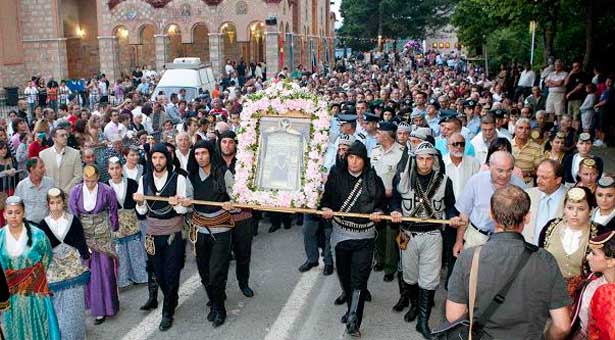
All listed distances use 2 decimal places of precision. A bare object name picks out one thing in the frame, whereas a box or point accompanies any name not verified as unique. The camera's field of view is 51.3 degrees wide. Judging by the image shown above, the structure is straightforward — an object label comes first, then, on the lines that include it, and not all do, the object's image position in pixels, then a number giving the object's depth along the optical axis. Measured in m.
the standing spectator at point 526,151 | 8.06
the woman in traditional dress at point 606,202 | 5.84
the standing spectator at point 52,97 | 27.77
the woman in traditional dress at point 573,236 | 5.29
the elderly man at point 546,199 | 6.16
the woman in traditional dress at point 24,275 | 6.02
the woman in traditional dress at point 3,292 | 5.46
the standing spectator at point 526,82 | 21.52
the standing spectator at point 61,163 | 9.29
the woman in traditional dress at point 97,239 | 7.40
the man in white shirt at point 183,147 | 9.66
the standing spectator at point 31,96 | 26.89
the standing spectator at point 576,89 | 17.44
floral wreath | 7.00
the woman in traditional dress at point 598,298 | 4.12
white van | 23.41
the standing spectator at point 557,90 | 17.97
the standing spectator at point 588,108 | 16.91
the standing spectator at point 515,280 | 3.86
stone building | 36.75
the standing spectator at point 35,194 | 7.98
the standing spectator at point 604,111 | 16.34
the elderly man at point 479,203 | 6.25
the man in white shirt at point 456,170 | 7.59
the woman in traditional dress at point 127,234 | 8.20
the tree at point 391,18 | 70.00
